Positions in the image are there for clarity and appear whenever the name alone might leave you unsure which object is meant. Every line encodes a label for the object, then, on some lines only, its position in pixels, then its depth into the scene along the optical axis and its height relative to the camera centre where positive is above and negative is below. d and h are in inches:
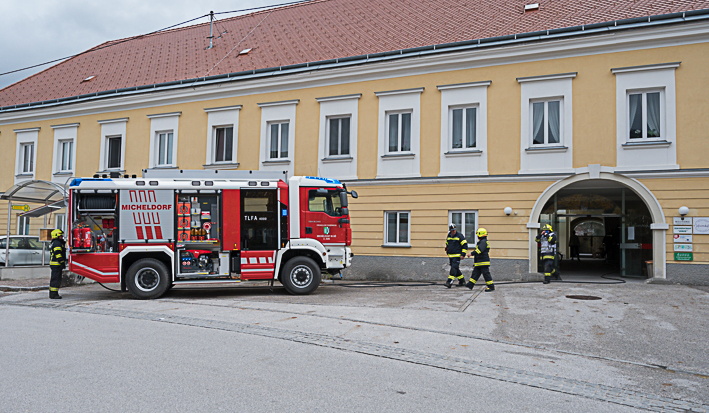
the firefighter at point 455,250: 534.0 -22.0
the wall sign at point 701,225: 537.8 +8.1
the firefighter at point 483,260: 504.1 -30.0
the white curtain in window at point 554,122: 608.1 +124.0
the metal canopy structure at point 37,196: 636.7 +31.4
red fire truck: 470.6 -5.8
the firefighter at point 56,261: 481.4 -36.8
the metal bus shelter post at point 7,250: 641.6 -39.3
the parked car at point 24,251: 727.7 -43.1
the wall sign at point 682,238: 544.4 -5.4
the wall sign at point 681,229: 545.0 +3.6
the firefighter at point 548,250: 565.9 -21.4
